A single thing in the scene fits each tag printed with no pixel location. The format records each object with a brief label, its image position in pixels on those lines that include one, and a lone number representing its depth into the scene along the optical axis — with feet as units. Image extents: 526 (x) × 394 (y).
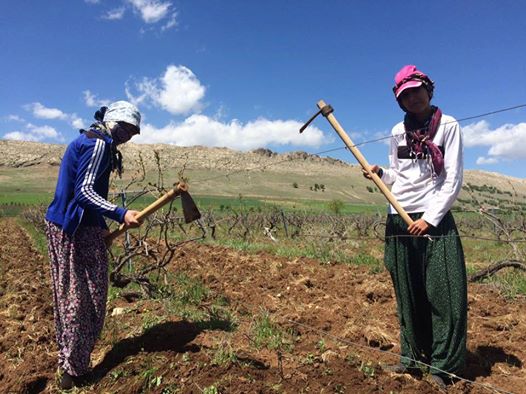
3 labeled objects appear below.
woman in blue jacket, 9.86
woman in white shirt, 9.29
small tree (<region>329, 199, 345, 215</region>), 115.75
